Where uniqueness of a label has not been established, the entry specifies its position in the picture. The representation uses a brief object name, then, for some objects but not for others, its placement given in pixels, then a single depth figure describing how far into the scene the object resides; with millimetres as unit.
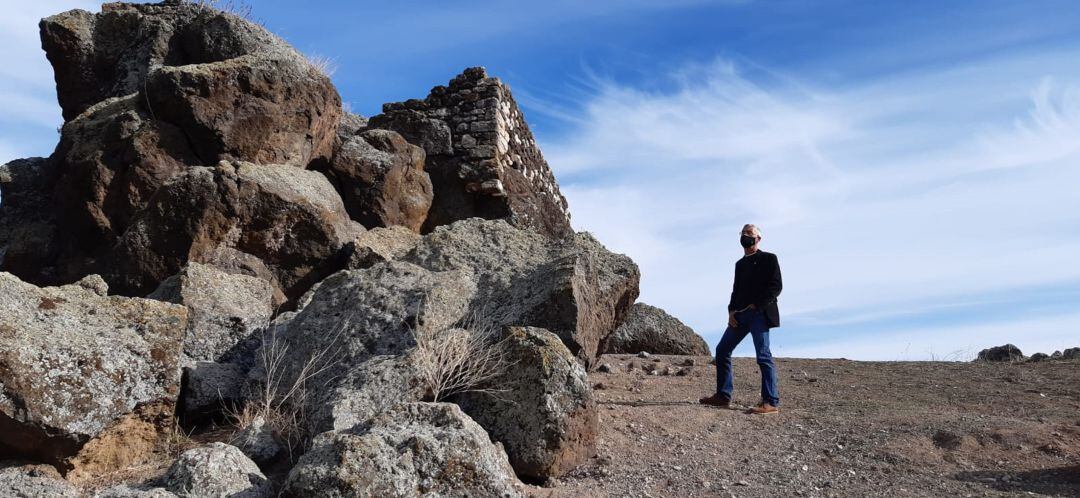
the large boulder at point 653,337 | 10570
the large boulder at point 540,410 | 4977
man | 6973
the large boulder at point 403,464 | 3918
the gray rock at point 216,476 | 4195
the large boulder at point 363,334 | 5094
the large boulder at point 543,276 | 5965
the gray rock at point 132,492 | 4109
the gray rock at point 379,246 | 7723
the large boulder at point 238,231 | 7422
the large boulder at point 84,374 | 4473
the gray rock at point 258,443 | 4891
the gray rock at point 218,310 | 6152
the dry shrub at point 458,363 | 5211
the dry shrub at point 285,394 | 5129
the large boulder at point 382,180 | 9164
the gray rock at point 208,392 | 5559
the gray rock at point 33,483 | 4281
